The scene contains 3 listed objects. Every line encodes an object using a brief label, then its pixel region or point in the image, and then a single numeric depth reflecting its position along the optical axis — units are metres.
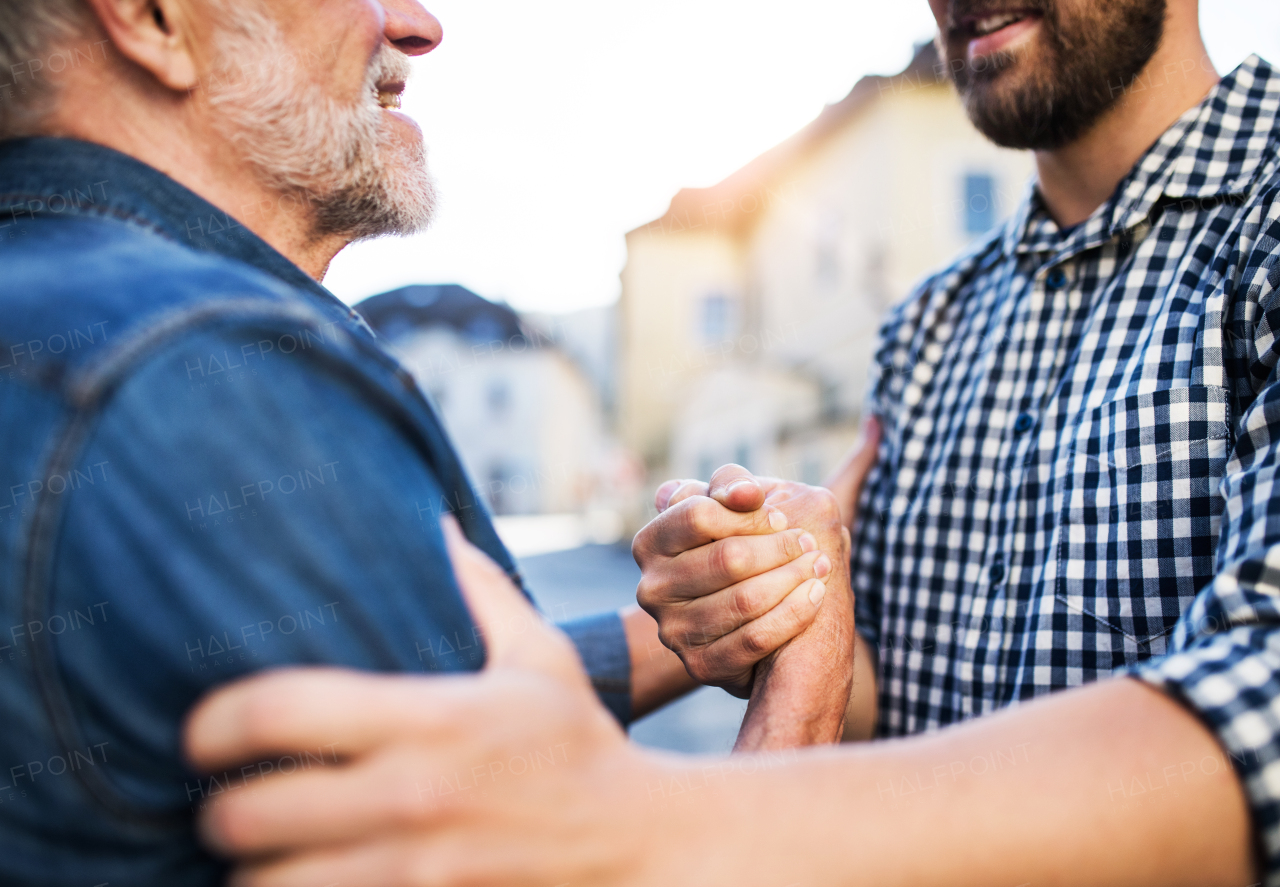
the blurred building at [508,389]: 33.97
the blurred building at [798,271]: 13.27
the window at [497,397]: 36.50
